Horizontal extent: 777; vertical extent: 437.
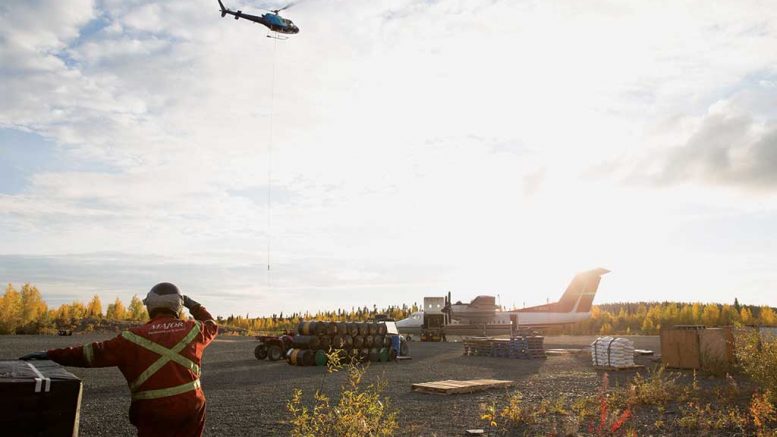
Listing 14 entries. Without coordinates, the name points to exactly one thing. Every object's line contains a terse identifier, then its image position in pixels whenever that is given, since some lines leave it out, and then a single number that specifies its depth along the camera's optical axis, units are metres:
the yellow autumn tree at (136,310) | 65.06
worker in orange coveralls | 4.84
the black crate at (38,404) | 4.00
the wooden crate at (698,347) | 20.30
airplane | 40.41
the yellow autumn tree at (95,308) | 62.44
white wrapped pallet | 21.64
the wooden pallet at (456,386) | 14.91
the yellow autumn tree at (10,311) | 45.53
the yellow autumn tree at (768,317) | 58.34
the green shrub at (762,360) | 12.81
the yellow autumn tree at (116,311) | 63.31
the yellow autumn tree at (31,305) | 49.69
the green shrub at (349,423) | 8.25
